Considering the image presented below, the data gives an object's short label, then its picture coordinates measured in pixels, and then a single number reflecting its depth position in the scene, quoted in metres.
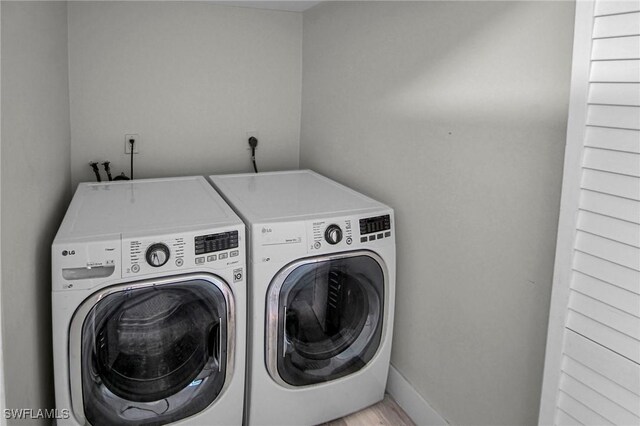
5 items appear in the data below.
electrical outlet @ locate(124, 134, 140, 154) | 2.45
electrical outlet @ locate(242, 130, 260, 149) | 2.73
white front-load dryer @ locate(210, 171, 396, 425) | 1.71
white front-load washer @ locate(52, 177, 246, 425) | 1.47
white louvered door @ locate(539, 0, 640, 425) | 1.03
